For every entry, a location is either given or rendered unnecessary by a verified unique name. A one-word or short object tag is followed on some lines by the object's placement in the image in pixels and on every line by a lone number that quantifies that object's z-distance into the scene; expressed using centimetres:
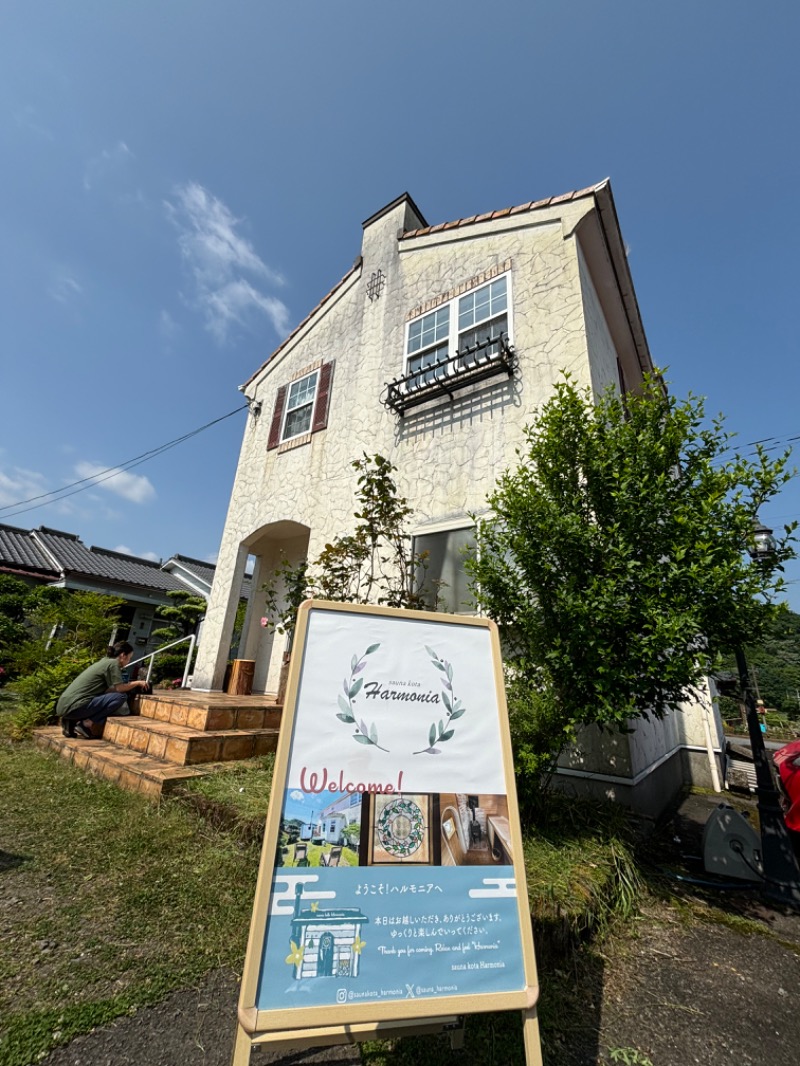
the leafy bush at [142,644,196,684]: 1162
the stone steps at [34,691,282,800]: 430
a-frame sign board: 144
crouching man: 564
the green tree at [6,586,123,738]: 659
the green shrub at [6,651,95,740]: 628
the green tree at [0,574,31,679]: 963
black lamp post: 367
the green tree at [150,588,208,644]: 1365
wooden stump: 802
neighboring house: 1415
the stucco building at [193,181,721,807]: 575
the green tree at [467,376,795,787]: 319
